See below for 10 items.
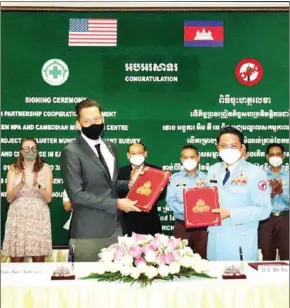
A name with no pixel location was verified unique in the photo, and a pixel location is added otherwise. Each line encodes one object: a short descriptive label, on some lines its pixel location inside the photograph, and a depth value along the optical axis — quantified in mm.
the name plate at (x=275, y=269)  2910
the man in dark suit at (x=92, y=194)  4316
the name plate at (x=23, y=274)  2830
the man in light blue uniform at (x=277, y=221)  4695
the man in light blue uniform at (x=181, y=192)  4621
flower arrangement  2709
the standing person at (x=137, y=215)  4641
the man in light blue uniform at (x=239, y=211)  4070
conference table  2725
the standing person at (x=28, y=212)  4711
